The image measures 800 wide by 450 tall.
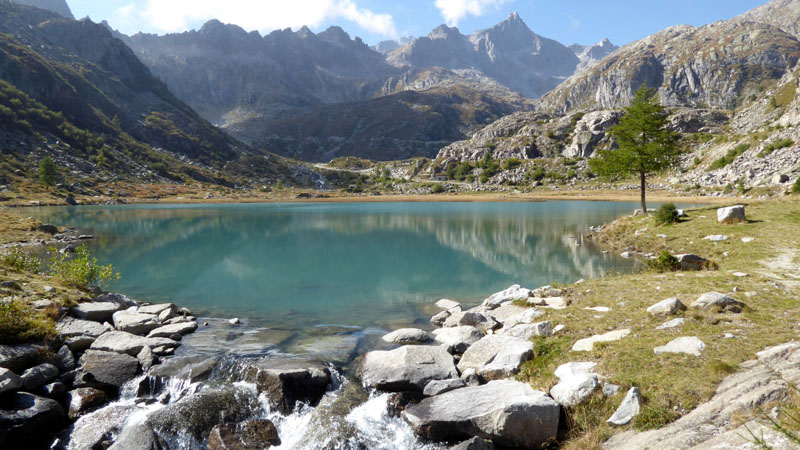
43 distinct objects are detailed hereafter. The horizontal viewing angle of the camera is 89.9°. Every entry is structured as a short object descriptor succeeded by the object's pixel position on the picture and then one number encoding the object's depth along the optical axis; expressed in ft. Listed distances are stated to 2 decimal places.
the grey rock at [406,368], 44.29
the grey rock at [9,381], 39.18
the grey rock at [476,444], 32.99
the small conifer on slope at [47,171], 411.13
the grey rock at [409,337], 59.21
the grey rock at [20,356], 44.29
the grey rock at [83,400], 42.65
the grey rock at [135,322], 61.81
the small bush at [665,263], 78.33
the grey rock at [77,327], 55.36
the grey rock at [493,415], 33.35
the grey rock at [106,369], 46.50
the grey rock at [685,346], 36.37
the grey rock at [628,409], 30.58
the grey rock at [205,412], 39.68
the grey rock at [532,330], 49.22
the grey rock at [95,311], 62.99
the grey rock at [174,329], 61.16
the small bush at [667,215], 125.59
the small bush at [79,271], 77.53
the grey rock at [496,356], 42.88
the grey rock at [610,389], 33.55
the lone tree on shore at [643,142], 156.25
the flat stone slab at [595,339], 42.86
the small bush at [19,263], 74.12
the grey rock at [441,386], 41.86
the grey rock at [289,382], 43.34
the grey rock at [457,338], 53.01
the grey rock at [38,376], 43.27
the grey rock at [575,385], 34.50
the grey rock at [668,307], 46.09
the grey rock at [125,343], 53.52
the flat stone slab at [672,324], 42.91
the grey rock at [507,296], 73.41
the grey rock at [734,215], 107.34
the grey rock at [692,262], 77.37
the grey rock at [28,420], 36.73
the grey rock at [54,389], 43.31
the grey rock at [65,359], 48.78
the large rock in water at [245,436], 37.81
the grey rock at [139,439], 36.42
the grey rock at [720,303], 44.80
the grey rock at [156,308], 72.54
